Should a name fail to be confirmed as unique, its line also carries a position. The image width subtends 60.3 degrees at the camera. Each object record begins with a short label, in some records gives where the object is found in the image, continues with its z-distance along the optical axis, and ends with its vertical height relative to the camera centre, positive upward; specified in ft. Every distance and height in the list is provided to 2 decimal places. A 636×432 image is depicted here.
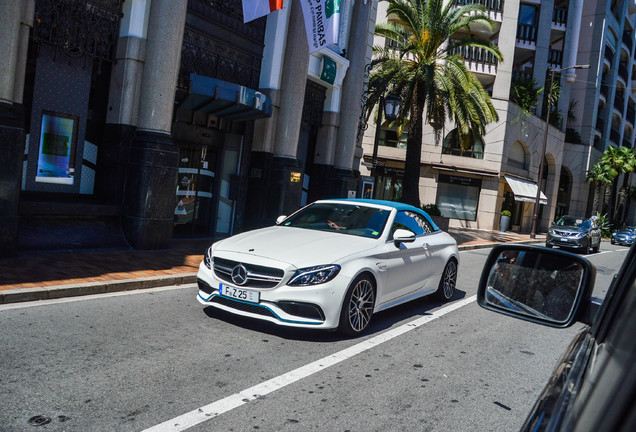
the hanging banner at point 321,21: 44.24 +14.05
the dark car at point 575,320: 3.13 -0.87
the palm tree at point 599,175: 150.30 +14.95
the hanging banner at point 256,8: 41.86 +13.62
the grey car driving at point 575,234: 77.40 -1.11
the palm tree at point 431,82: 69.15 +16.27
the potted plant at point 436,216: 79.61 -0.95
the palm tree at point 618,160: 153.15 +20.16
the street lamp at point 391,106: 56.80 +10.08
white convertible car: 18.49 -2.62
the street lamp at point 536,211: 104.00 +2.03
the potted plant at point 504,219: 115.14 -0.31
